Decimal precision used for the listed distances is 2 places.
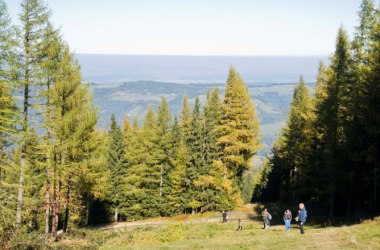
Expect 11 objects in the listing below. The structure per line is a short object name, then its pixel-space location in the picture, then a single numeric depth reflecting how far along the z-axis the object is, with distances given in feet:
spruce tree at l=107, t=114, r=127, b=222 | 167.02
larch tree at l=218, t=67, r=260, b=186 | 137.69
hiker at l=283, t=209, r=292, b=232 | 83.92
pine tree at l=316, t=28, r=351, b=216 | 106.73
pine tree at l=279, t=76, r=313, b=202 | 141.90
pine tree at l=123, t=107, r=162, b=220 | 161.68
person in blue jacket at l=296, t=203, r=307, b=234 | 76.69
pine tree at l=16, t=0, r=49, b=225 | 65.67
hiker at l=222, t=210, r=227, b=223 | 122.01
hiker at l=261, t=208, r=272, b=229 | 94.12
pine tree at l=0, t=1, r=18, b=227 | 57.16
